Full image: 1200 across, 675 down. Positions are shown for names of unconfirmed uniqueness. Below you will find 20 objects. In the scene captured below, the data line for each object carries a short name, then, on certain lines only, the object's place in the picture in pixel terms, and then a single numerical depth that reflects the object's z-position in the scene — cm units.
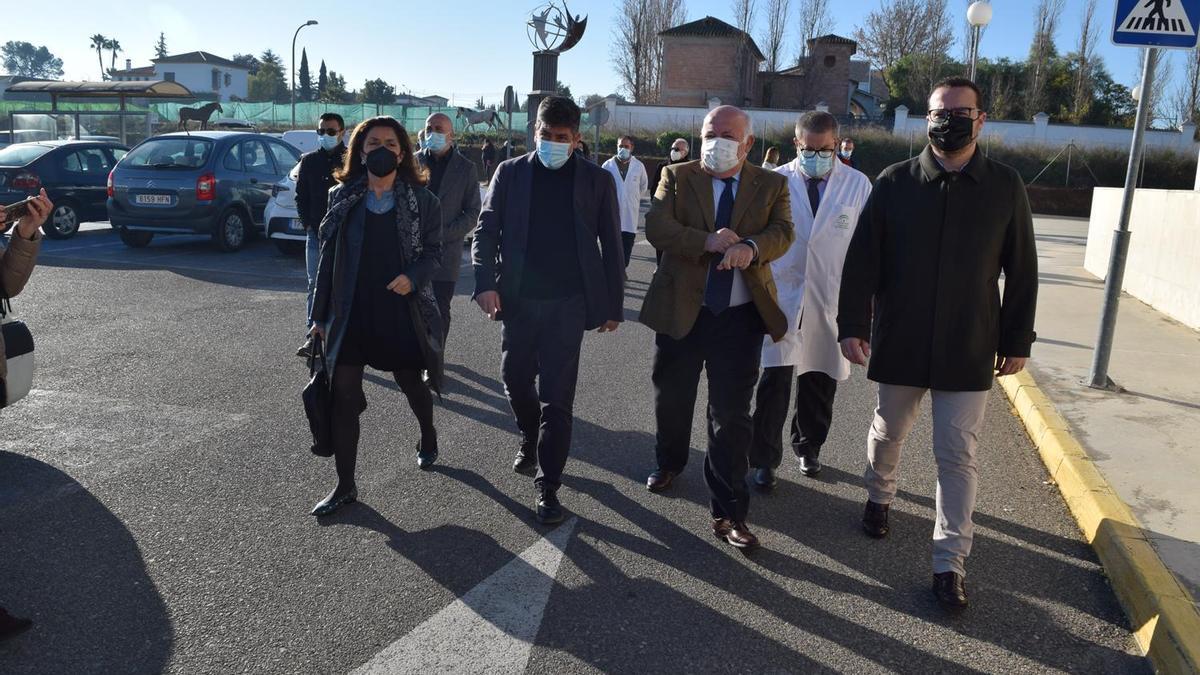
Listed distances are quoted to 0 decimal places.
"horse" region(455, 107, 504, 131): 2444
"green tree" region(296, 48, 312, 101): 9369
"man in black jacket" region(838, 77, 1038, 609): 371
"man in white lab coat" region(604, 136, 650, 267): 1123
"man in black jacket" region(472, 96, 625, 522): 446
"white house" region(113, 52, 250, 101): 10288
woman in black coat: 441
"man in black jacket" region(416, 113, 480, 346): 630
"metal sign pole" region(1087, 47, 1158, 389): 668
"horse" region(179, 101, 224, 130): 2362
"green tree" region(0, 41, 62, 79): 17050
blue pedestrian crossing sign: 638
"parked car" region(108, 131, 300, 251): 1308
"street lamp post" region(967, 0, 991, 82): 1752
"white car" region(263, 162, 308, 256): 1289
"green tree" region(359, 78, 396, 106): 7935
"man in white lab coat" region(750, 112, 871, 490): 489
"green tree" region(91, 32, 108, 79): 13025
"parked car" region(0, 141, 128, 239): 1441
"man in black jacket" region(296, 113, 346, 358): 672
